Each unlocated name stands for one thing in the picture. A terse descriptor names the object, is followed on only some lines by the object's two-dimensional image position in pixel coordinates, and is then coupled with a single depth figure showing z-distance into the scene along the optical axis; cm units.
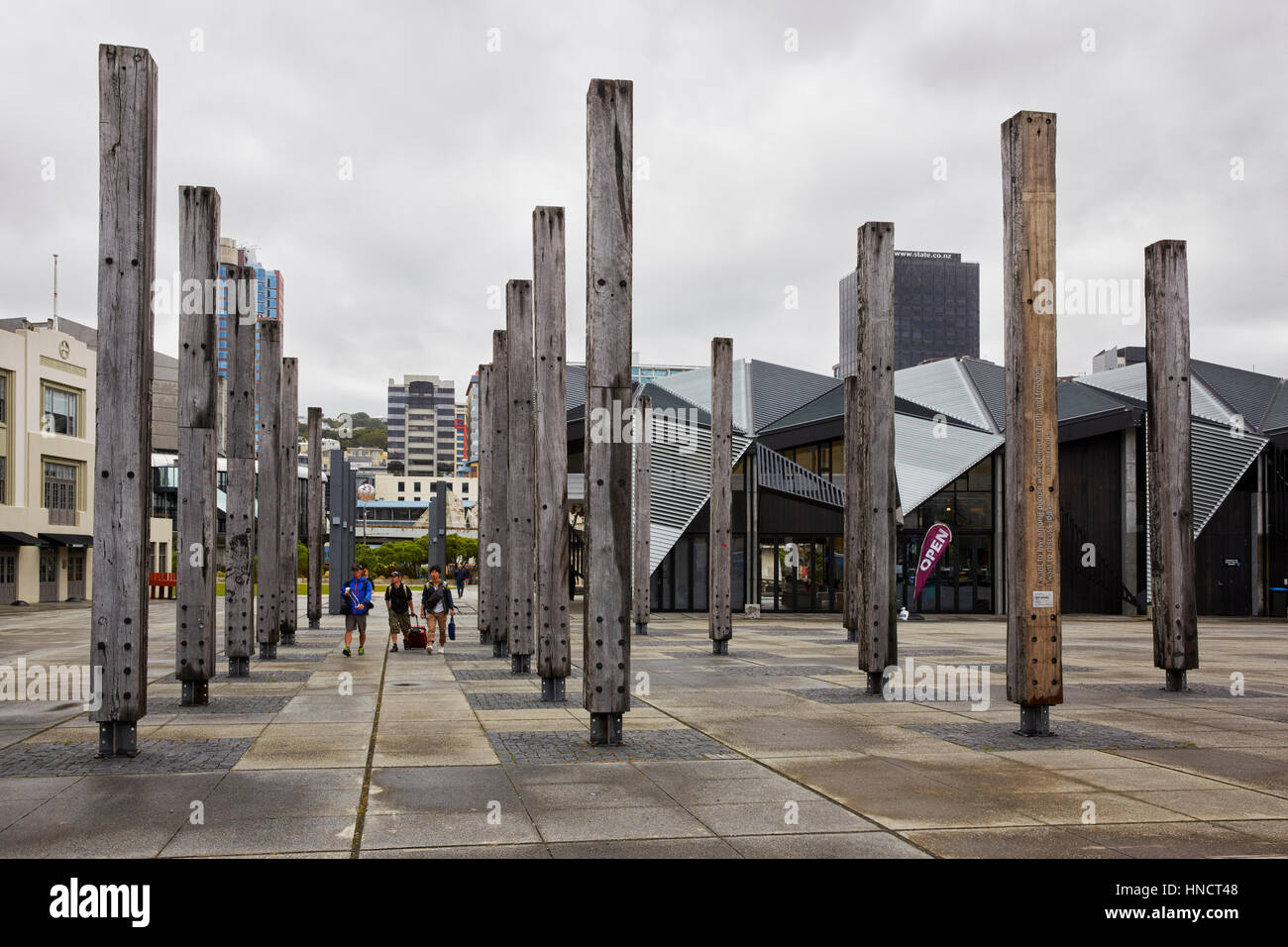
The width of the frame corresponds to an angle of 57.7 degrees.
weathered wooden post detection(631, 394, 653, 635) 2681
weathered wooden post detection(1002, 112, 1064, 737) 1089
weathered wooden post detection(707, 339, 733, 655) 2141
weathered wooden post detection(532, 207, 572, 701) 1333
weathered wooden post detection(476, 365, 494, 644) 2245
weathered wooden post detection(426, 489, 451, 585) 3356
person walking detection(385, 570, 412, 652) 2145
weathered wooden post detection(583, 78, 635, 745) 1052
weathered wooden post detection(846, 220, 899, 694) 1430
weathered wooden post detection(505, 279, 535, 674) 1572
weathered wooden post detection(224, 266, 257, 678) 1684
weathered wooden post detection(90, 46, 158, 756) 971
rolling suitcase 2173
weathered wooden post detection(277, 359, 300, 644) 2319
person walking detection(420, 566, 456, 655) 2202
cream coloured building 4725
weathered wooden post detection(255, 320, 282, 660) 2017
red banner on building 3072
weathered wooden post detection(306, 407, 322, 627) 2908
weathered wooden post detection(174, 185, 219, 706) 1297
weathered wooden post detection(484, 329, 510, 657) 1991
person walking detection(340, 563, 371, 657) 2095
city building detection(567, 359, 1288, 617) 3778
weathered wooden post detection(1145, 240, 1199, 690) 1492
